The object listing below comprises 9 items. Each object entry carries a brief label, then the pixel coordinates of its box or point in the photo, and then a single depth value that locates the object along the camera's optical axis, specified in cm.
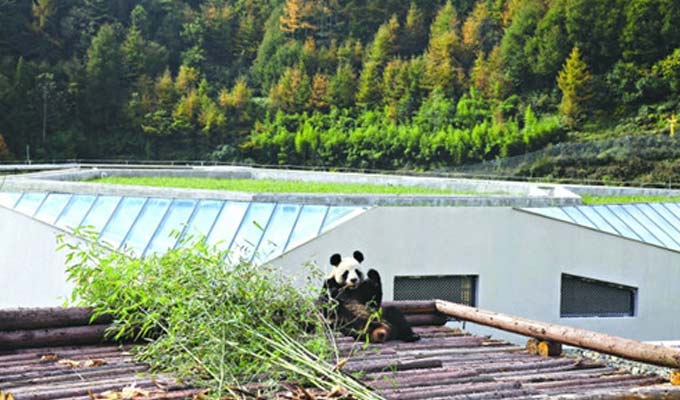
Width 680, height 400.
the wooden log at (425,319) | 852
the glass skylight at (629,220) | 1850
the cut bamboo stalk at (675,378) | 616
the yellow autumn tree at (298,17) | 6550
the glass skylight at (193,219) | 1641
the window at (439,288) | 1734
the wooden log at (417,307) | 840
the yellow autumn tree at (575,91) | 5072
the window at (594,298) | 1861
